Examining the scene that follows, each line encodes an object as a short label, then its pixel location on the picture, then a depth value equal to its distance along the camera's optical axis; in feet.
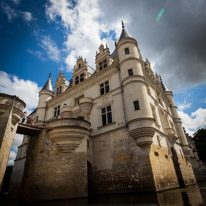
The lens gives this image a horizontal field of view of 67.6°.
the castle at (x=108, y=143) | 38.99
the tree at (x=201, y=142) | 123.95
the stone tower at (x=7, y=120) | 30.25
